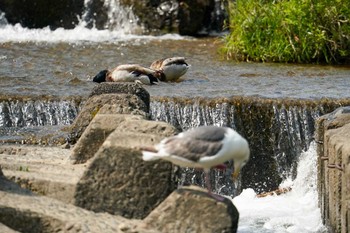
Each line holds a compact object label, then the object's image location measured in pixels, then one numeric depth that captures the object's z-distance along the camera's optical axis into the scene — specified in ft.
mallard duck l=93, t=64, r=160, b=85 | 76.26
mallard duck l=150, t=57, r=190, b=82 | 80.14
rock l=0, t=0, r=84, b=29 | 115.18
